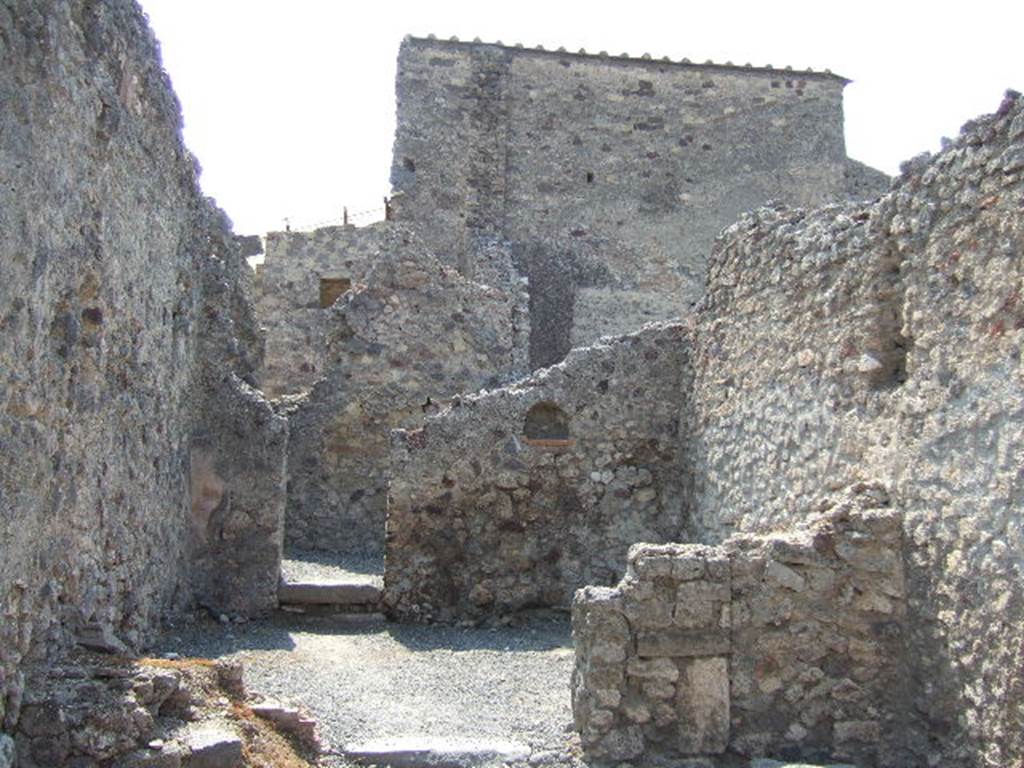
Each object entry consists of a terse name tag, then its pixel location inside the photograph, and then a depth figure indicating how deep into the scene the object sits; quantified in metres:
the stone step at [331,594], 9.26
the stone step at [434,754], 5.77
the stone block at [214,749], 4.96
